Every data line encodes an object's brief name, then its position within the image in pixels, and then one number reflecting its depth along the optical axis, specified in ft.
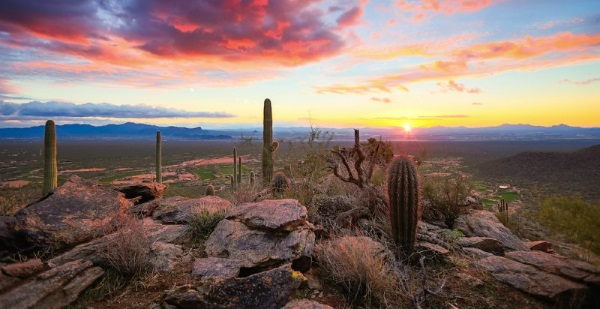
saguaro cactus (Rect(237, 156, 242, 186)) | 68.71
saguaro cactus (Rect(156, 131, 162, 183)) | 57.47
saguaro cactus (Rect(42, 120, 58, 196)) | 37.78
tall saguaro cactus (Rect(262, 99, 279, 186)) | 39.09
